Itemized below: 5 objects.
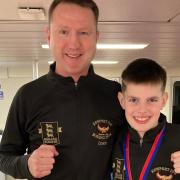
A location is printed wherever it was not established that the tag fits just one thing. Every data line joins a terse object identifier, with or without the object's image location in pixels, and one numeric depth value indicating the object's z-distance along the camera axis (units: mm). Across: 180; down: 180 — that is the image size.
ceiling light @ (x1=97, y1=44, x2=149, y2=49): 3420
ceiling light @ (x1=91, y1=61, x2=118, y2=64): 5441
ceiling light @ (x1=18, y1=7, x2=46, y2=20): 1707
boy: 1281
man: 1230
